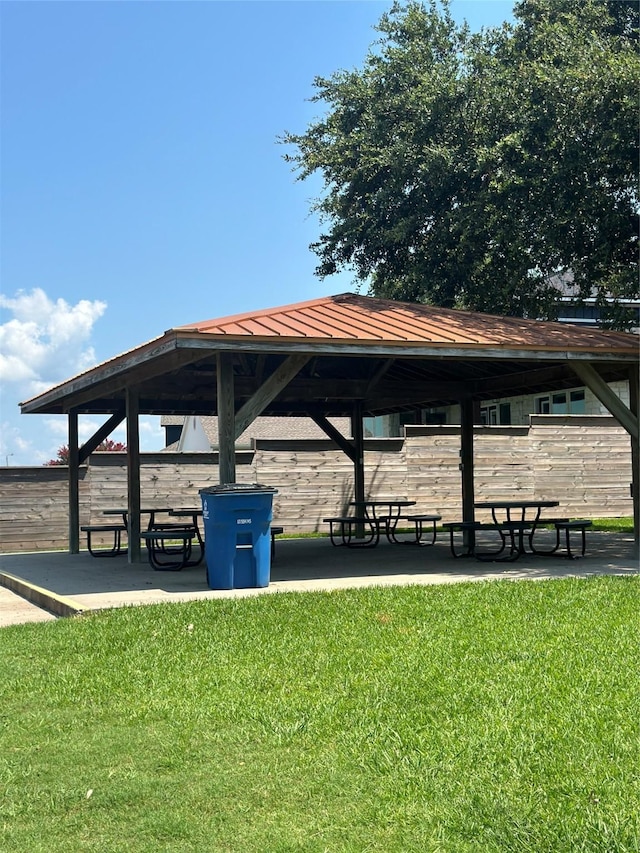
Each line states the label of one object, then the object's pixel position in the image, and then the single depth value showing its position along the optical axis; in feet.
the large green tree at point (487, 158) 55.98
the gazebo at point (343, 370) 34.60
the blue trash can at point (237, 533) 33.71
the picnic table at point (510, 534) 41.09
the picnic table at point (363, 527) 54.03
